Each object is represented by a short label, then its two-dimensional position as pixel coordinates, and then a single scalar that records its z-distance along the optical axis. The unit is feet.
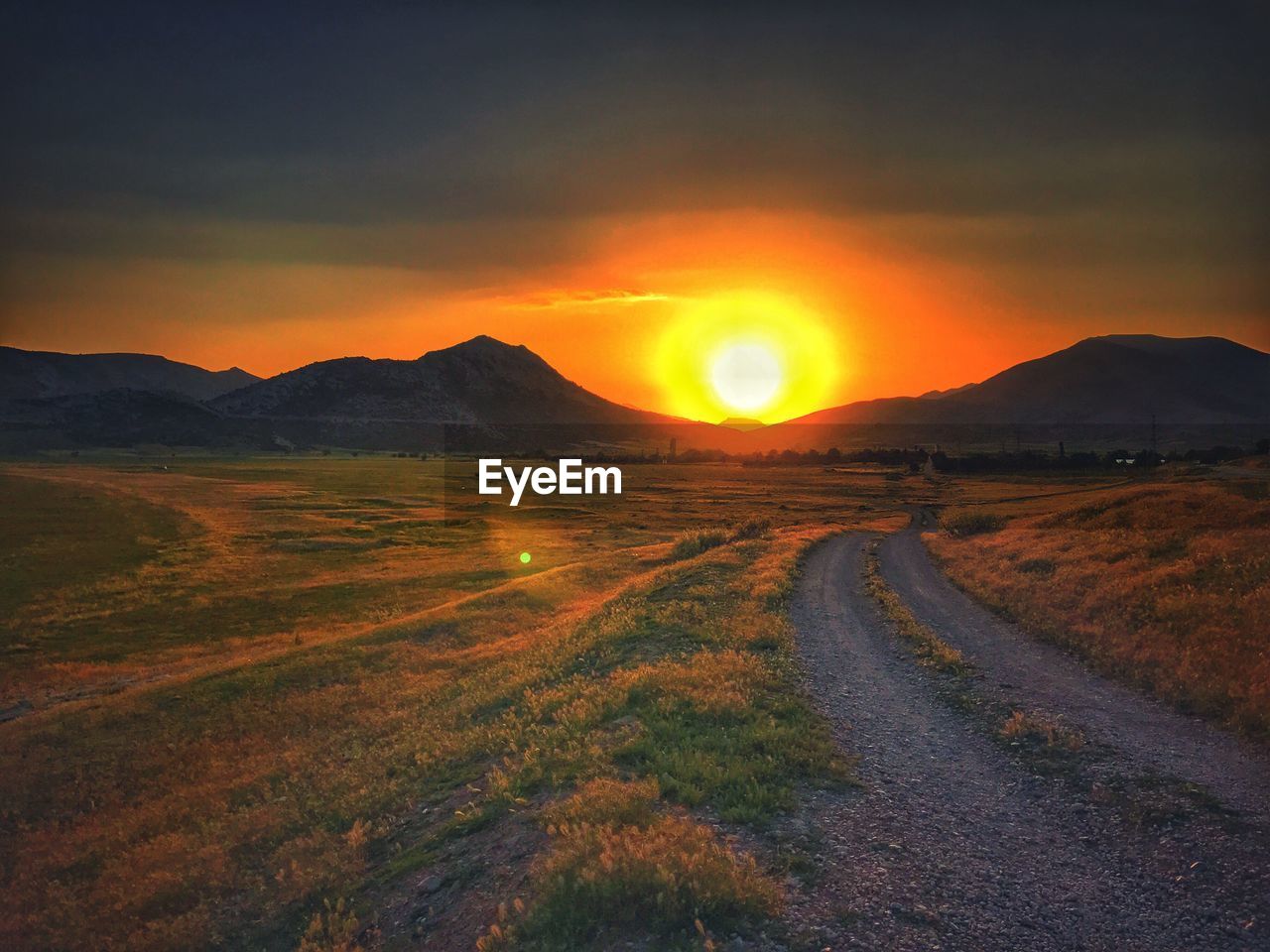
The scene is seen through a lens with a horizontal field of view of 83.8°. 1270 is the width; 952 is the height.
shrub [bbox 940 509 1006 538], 182.19
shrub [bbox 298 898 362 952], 31.83
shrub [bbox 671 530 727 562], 166.61
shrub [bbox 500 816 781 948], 25.35
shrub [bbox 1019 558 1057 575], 99.96
